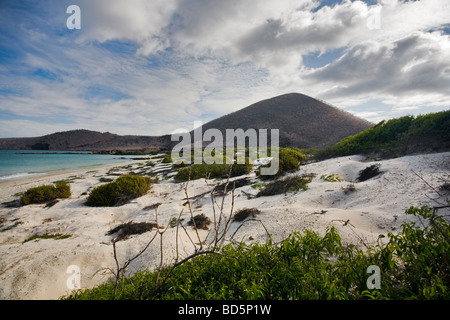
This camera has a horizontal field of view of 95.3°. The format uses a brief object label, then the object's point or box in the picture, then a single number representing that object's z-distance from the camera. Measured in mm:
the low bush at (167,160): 18606
